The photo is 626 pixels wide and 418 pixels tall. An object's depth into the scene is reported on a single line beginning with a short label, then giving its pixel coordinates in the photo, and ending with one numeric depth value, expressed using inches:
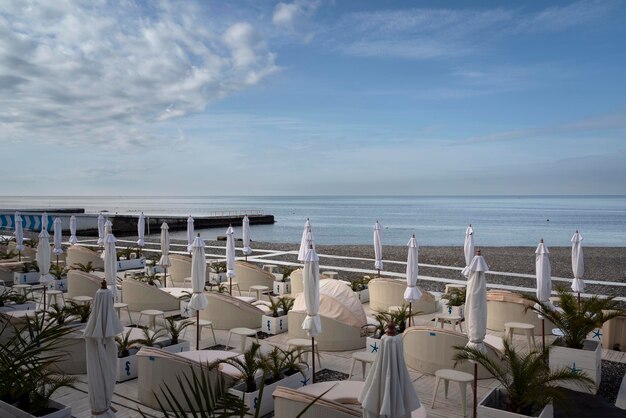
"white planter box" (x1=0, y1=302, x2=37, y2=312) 457.9
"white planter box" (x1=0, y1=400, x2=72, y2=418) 229.1
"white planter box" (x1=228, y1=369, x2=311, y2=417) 259.4
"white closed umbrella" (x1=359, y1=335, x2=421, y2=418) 179.8
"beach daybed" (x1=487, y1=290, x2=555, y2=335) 443.8
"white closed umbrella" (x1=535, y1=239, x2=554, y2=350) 405.7
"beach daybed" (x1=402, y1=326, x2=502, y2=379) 323.6
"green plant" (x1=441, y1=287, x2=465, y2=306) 492.7
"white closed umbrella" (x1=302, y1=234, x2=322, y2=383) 334.3
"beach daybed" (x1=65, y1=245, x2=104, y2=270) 754.8
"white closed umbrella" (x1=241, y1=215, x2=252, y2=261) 766.7
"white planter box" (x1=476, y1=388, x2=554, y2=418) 230.0
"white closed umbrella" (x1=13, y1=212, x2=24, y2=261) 769.3
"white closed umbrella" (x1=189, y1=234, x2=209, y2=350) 391.5
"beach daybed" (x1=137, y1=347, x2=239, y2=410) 269.1
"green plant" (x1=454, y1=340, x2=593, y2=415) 229.6
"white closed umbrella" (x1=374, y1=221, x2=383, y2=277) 619.5
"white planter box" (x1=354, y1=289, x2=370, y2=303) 592.0
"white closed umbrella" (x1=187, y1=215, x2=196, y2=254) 756.0
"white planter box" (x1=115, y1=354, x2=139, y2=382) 322.0
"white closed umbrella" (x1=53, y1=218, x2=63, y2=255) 759.1
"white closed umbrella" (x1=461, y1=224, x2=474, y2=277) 554.3
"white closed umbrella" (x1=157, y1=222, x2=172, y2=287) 633.0
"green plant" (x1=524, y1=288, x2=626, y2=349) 318.0
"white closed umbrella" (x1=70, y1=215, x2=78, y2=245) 868.8
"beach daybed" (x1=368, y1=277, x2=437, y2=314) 525.0
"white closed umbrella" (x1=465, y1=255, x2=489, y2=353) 291.9
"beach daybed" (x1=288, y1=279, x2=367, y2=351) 393.1
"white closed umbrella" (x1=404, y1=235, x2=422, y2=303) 461.7
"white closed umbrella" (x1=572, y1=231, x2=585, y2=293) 481.4
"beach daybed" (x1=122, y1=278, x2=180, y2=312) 509.0
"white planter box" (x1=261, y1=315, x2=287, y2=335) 445.7
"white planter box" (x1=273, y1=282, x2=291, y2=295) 626.8
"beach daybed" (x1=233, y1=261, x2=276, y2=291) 641.6
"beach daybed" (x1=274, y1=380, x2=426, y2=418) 217.6
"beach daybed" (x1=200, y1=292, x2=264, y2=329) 454.3
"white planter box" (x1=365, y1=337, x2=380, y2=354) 359.6
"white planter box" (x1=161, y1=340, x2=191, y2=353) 342.3
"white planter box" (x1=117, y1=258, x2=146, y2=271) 792.3
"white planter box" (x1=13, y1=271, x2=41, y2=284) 670.2
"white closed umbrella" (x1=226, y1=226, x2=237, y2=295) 565.0
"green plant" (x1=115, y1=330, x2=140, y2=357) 328.2
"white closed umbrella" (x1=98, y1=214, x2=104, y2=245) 868.1
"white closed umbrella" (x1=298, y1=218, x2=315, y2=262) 513.7
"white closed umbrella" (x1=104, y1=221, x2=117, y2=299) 458.6
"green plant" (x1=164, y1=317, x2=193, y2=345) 347.5
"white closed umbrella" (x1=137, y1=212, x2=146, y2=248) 828.5
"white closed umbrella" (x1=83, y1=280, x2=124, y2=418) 221.0
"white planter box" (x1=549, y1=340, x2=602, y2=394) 307.6
